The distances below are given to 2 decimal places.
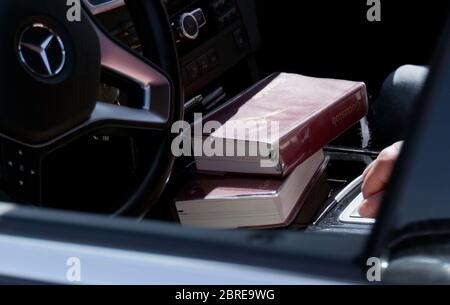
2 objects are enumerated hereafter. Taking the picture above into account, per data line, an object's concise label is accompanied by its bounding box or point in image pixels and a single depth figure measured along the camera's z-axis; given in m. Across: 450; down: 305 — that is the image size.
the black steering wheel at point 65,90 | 1.99
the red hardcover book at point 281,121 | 2.24
